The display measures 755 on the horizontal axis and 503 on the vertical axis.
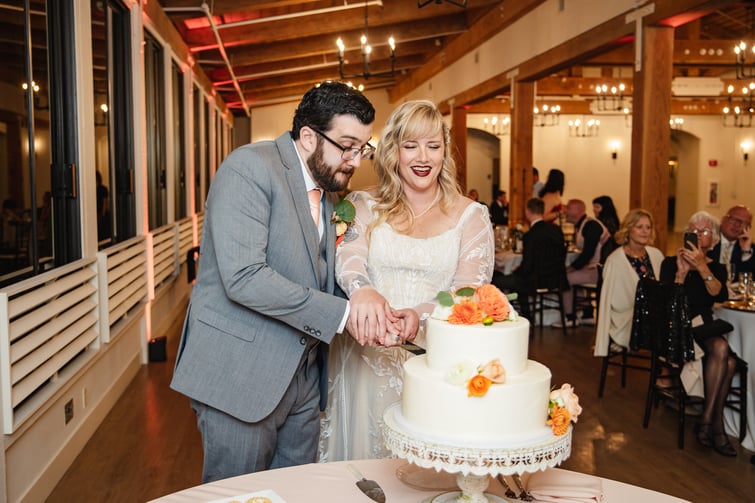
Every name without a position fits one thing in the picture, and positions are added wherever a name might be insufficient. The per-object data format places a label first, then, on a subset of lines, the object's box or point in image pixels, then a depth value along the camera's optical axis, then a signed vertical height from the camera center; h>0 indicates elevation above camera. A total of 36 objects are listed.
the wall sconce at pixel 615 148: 20.36 +1.27
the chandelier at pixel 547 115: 17.81 +2.04
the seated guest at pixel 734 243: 6.30 -0.43
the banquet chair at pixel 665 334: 4.81 -0.95
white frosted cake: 1.62 -0.43
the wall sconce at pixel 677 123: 19.50 +1.89
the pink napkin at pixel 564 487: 1.84 -0.76
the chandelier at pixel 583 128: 20.02 +1.81
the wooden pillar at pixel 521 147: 11.07 +0.72
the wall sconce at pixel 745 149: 19.45 +1.19
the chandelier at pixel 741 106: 13.93 +2.05
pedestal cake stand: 1.59 -0.57
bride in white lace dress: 2.74 -0.22
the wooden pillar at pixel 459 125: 14.94 +1.40
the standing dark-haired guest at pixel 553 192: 10.16 +0.03
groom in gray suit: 2.18 -0.28
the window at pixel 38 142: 3.76 +0.30
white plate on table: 1.82 -0.75
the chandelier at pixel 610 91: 14.73 +2.16
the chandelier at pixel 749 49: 9.56 +2.57
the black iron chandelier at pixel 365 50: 8.42 +1.69
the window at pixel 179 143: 10.03 +0.72
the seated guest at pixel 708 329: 4.76 -0.90
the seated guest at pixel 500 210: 14.98 -0.33
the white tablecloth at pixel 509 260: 9.09 -0.81
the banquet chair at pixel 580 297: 8.59 -1.20
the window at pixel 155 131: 8.27 +0.73
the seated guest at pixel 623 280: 5.77 -0.67
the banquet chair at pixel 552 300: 8.48 -1.25
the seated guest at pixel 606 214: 9.22 -0.25
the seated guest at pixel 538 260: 8.24 -0.76
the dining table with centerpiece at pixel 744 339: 4.79 -0.96
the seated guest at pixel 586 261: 8.73 -0.81
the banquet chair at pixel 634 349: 5.20 -1.25
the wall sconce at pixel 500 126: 20.05 +1.85
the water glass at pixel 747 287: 5.22 -0.66
